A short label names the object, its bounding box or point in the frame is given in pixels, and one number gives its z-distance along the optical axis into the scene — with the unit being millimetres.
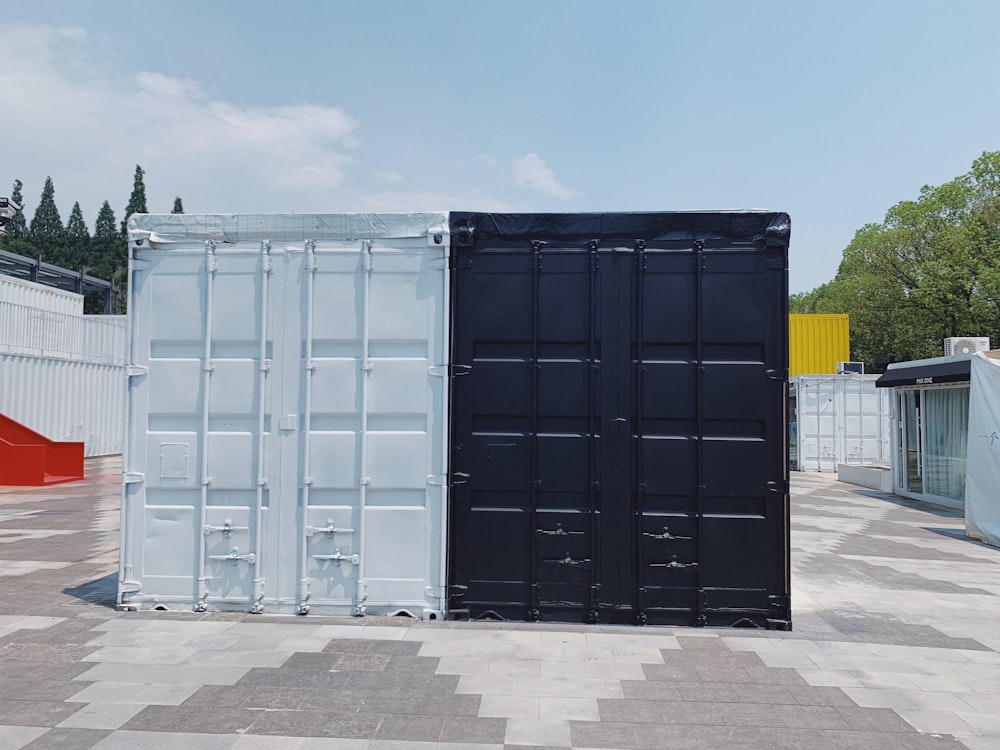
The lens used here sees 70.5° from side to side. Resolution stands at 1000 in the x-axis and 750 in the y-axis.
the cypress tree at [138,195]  72312
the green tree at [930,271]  33000
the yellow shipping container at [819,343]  31203
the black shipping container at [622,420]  6469
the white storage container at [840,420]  25062
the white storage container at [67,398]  22516
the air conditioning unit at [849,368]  26148
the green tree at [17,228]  78375
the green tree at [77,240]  75812
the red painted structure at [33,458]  19312
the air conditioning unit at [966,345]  16828
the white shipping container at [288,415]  6672
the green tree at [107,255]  73438
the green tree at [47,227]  77812
